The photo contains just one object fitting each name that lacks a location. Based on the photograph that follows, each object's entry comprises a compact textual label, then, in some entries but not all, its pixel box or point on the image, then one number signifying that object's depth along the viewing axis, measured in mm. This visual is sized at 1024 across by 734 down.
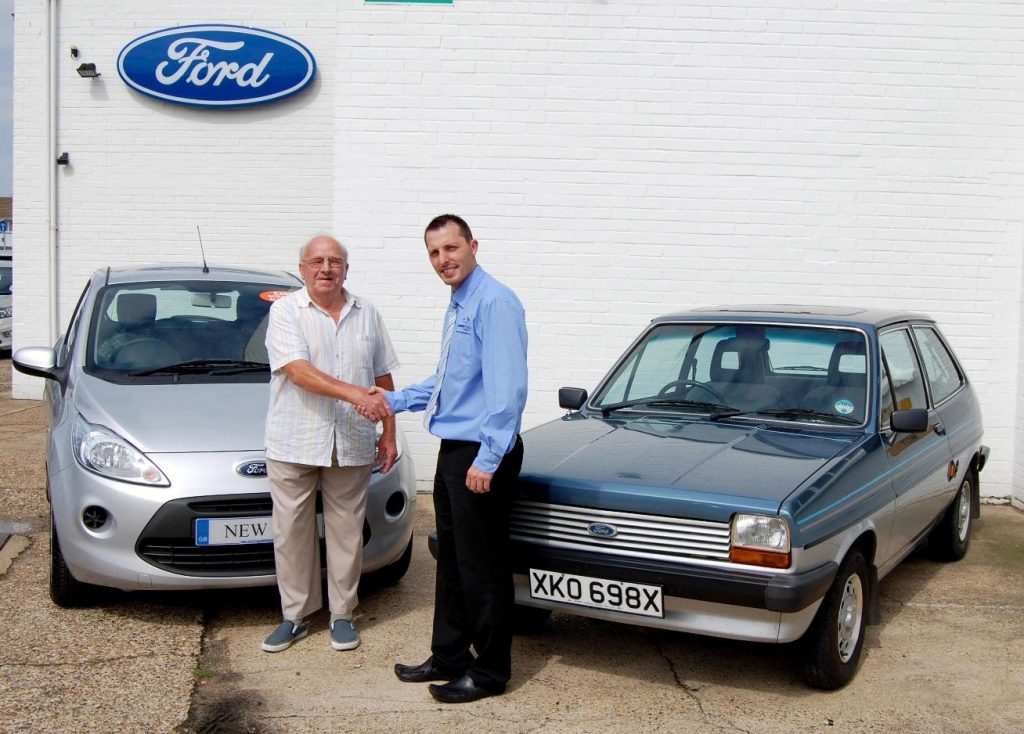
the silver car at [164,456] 4680
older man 4570
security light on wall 11211
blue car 3928
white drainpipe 11367
